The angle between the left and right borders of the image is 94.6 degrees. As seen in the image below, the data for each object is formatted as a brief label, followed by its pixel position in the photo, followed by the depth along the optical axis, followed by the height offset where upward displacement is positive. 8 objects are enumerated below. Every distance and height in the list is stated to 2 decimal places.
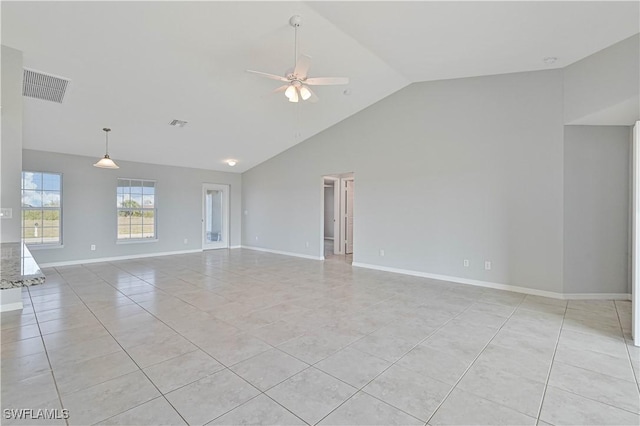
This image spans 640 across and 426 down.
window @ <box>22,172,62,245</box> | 5.99 +0.07
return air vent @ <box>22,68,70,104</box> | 3.87 +1.73
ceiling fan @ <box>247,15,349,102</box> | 3.15 +1.49
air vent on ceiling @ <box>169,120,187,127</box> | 5.64 +1.71
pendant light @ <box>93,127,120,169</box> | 5.22 +0.86
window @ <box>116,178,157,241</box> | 7.25 +0.06
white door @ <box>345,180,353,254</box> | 8.57 -0.15
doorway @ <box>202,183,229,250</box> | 9.04 -0.14
